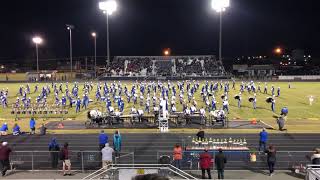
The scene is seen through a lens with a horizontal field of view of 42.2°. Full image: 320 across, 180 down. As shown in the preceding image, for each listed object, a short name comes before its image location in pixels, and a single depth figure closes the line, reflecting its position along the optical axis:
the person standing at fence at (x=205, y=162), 12.82
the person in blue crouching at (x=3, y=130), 21.56
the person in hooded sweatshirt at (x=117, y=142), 15.79
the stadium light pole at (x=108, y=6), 55.64
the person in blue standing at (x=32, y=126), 21.73
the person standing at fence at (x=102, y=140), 16.25
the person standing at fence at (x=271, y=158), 13.20
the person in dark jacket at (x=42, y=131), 21.62
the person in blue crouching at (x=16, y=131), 21.62
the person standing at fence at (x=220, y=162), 12.72
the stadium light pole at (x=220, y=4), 50.50
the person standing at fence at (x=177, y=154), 13.83
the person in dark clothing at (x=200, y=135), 17.47
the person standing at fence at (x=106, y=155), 13.54
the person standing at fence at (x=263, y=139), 16.30
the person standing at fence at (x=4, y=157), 13.59
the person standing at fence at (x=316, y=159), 12.84
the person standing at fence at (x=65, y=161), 13.57
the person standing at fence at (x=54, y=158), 14.46
